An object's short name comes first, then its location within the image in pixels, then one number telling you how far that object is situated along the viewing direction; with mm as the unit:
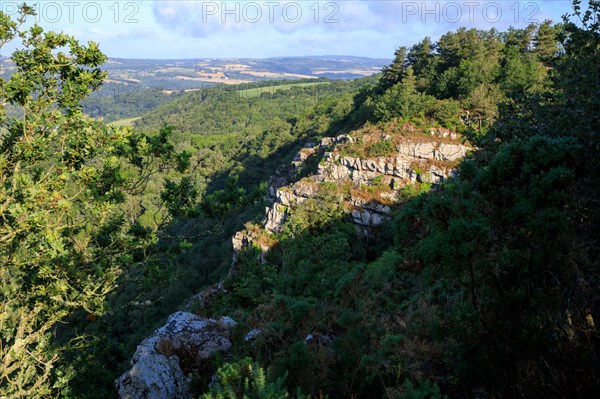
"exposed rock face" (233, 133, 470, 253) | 28266
